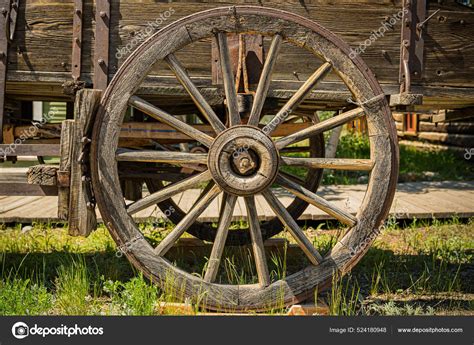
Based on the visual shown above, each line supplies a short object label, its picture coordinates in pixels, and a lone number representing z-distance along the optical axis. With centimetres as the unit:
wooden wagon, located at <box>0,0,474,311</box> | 264
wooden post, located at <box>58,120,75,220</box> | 263
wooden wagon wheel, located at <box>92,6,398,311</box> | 263
